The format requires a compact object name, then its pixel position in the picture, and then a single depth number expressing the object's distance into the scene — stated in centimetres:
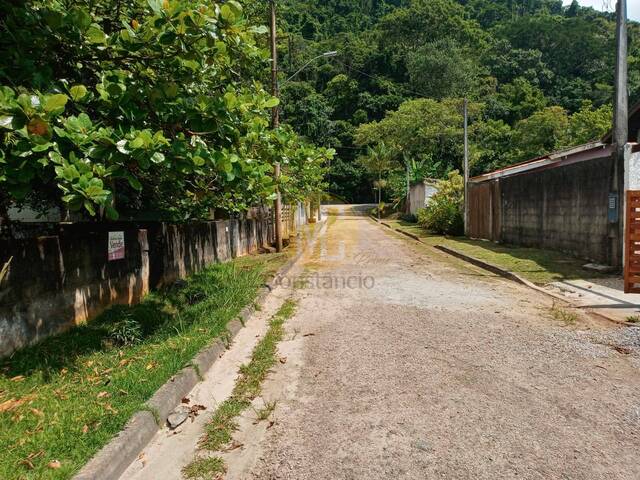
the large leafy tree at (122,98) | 384
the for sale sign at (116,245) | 703
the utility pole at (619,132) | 998
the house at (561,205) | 1057
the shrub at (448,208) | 2264
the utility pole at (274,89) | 1525
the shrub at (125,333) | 581
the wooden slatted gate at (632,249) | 755
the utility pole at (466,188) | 2069
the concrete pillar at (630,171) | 989
